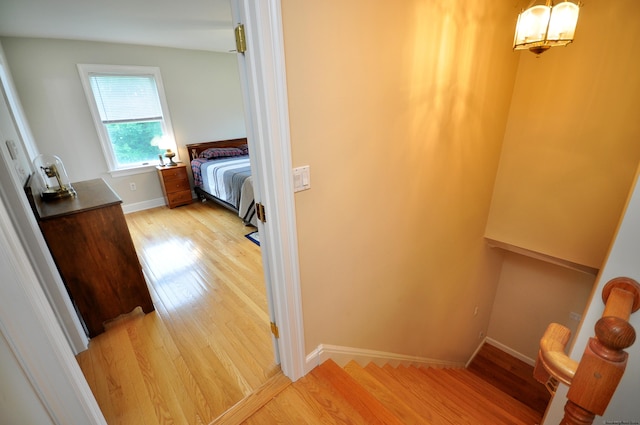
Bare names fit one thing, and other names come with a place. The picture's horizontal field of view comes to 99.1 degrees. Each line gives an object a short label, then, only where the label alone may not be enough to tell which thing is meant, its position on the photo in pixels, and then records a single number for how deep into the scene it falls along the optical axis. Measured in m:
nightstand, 4.47
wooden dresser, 1.71
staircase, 1.30
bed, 3.66
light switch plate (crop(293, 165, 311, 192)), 1.15
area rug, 3.36
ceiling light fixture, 1.53
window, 3.96
